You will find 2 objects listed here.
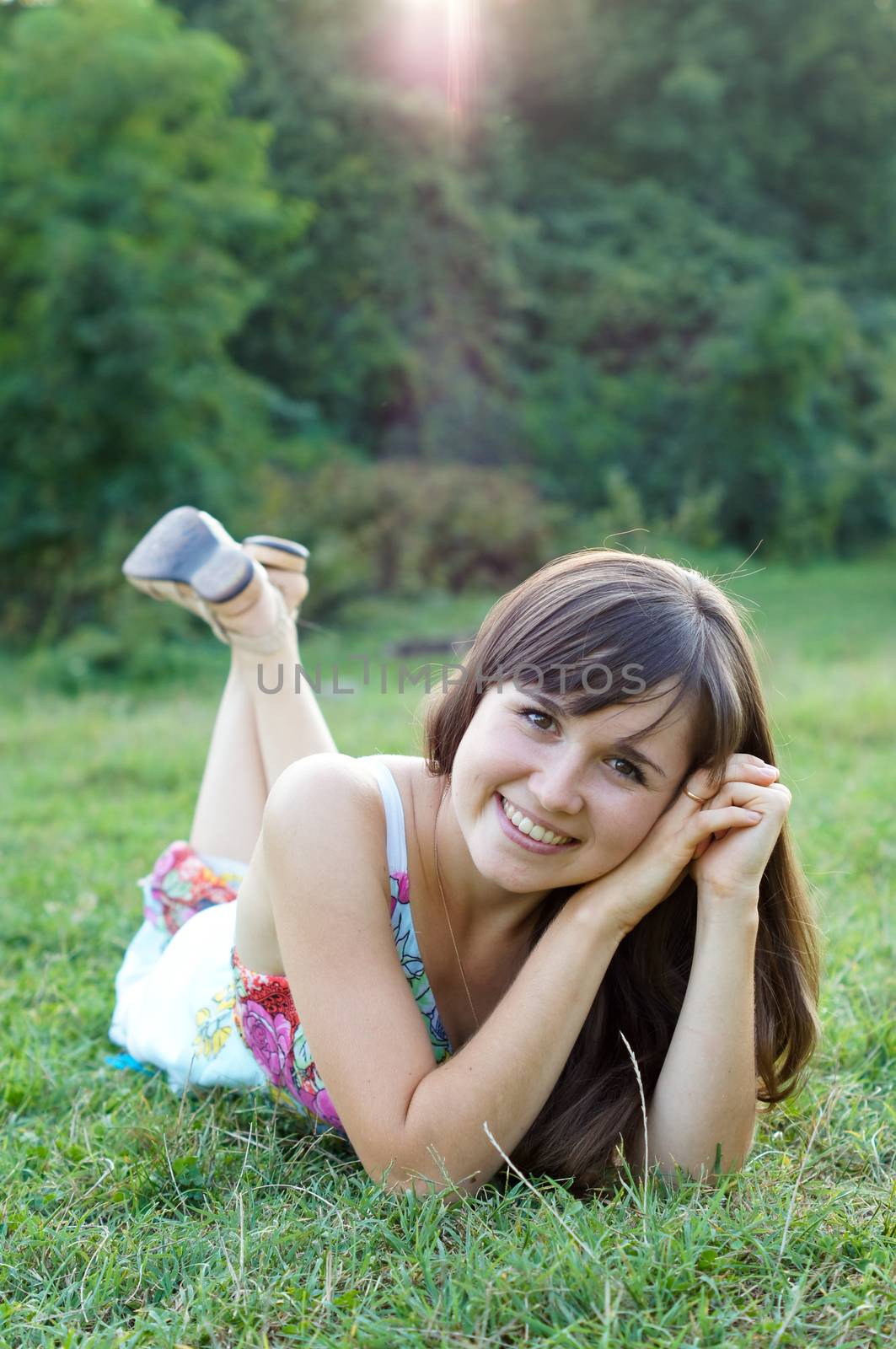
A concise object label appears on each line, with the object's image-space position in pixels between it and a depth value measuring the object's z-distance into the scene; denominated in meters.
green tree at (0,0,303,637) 8.02
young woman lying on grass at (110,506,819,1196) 1.66
